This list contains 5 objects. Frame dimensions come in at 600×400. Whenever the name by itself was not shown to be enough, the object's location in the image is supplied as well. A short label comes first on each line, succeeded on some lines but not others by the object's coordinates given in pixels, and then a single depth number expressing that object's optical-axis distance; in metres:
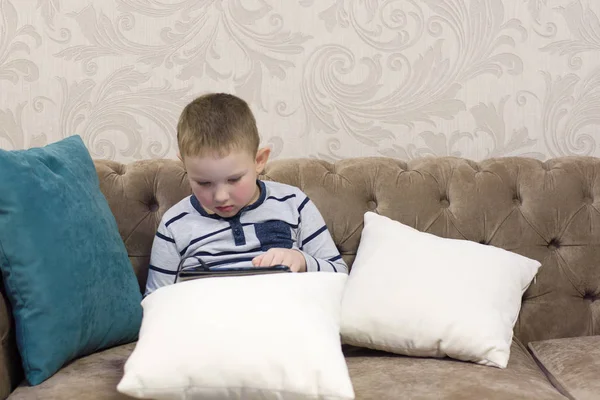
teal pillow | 1.45
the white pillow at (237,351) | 1.25
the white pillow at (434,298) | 1.60
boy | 1.69
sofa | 1.92
